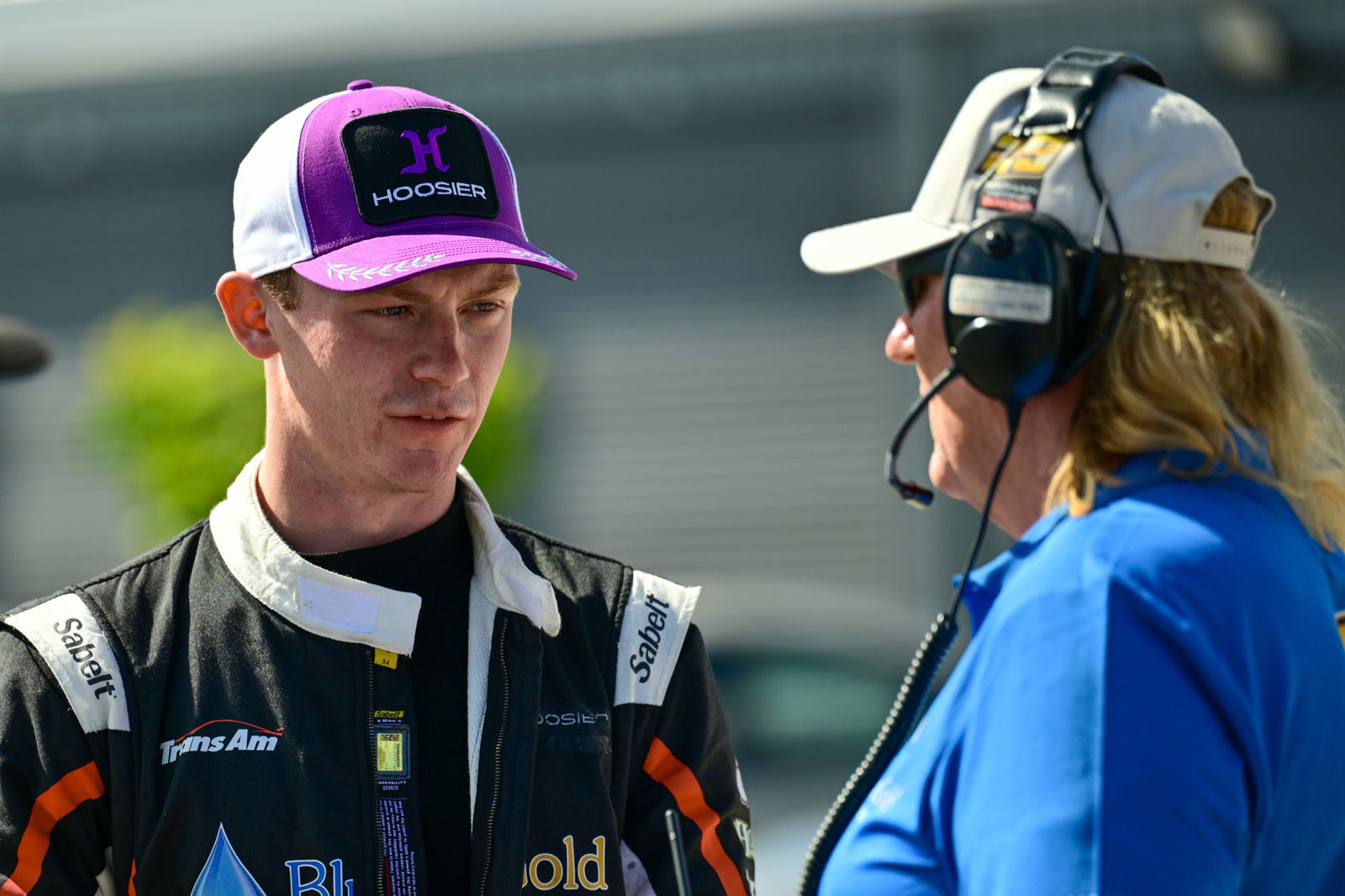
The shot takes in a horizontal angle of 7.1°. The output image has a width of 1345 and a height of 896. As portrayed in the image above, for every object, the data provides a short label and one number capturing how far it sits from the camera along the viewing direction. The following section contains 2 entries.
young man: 6.62
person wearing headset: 6.36
